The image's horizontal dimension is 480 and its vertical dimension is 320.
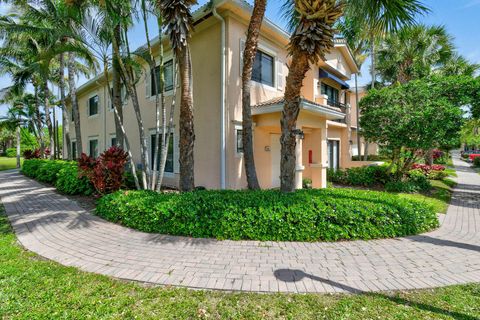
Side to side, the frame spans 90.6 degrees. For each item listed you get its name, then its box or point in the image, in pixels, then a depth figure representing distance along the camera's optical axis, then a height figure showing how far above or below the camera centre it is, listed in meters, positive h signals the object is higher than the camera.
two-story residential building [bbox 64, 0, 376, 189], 8.80 +1.95
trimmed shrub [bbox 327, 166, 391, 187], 12.66 -1.19
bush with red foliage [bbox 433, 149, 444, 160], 25.95 -0.14
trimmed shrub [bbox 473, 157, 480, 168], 27.25 -1.03
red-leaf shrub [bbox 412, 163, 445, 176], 14.90 -0.96
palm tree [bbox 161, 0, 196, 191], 6.71 +2.68
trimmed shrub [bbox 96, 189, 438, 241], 5.11 -1.38
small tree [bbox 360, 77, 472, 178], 9.48 +1.63
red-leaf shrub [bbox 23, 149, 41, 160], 23.02 +0.34
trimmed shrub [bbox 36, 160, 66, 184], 12.20 -0.73
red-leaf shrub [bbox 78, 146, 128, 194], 7.77 -0.46
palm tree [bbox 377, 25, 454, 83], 16.27 +7.22
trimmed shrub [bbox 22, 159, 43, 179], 15.08 -0.66
